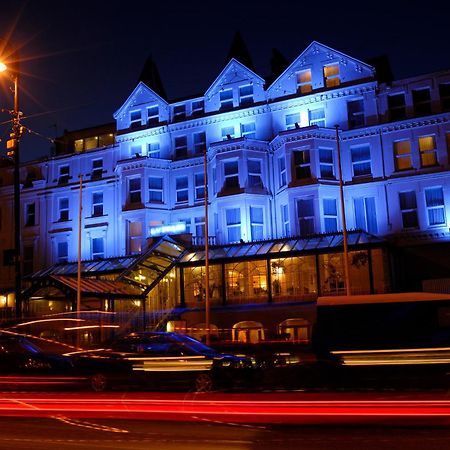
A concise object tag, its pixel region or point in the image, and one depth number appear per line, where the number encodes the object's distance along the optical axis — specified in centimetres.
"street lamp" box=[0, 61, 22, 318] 2222
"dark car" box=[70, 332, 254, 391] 1579
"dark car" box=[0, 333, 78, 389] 1733
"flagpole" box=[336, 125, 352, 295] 2576
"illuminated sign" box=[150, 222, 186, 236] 3872
